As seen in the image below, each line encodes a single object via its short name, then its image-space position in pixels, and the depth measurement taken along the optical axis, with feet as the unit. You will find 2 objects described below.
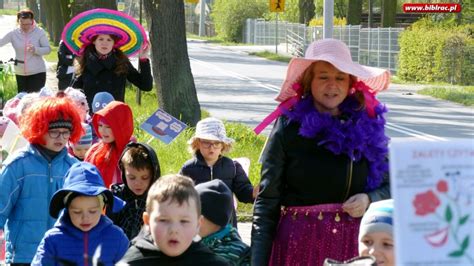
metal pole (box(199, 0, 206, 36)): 276.74
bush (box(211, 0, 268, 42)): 248.93
